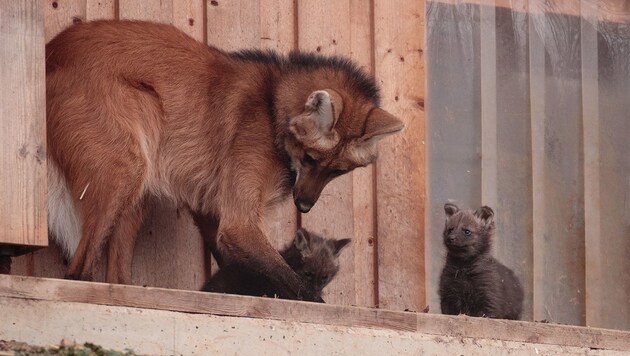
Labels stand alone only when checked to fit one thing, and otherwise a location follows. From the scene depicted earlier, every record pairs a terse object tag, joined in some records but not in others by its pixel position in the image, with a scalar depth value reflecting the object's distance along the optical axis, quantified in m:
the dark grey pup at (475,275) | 14.80
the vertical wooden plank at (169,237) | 15.02
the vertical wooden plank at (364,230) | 15.73
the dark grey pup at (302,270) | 14.09
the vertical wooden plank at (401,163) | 15.83
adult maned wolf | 13.53
